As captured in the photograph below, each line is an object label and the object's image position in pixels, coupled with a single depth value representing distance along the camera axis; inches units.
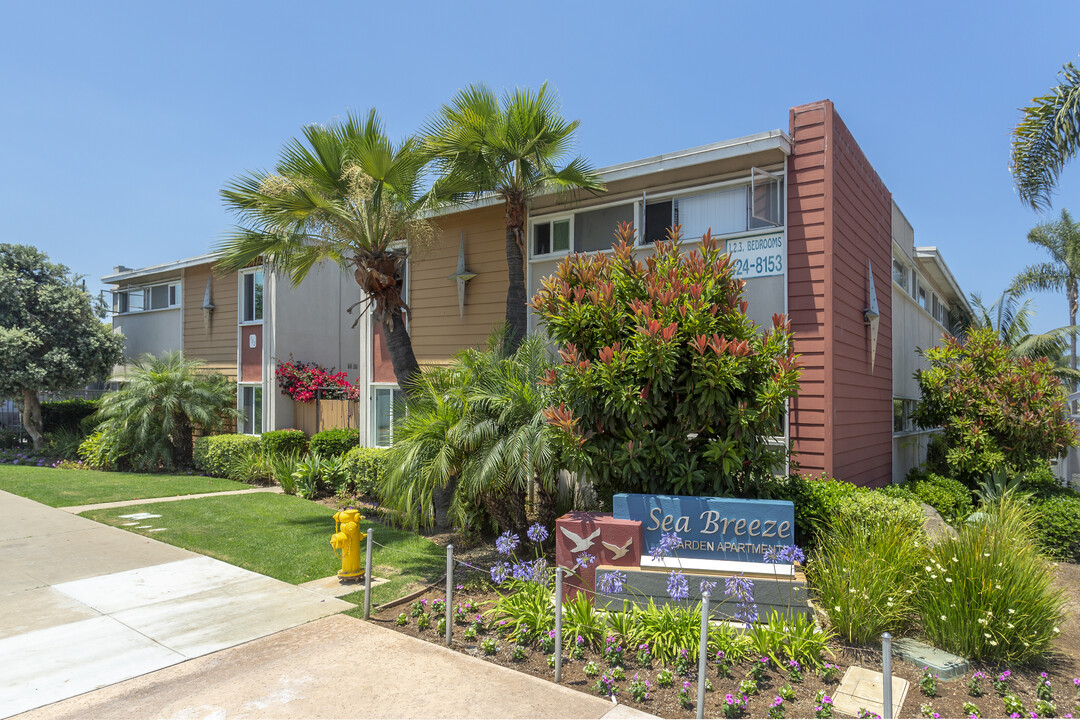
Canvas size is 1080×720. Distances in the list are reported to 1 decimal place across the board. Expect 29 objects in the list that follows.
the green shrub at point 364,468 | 510.9
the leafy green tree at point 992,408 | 420.2
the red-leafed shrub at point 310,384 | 677.3
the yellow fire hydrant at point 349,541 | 308.5
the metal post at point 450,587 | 238.6
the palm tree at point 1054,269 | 1053.2
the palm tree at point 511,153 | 373.4
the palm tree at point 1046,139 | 373.7
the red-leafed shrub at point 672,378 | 272.2
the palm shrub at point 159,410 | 675.4
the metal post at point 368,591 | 261.9
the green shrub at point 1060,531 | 362.9
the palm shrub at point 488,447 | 303.0
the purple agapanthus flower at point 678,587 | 221.1
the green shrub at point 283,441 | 631.8
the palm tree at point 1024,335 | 914.7
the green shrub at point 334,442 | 594.5
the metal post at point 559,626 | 205.9
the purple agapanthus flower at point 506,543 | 266.1
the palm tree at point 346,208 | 391.2
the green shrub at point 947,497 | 405.4
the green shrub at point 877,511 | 299.6
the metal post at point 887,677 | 161.2
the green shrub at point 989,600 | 214.7
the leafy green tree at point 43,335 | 753.0
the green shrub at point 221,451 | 656.4
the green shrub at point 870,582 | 229.3
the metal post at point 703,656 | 179.0
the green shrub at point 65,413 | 925.2
